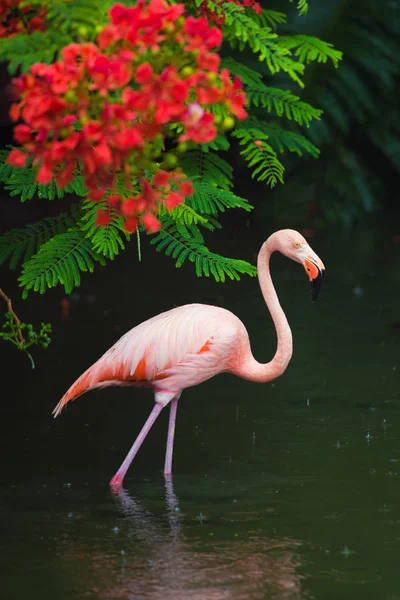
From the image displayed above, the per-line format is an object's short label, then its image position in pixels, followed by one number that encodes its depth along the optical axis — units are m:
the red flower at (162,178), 7.55
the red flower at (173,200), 7.71
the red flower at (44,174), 7.26
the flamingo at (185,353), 13.12
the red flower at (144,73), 7.10
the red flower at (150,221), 7.44
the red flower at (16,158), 7.51
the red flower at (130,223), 7.54
